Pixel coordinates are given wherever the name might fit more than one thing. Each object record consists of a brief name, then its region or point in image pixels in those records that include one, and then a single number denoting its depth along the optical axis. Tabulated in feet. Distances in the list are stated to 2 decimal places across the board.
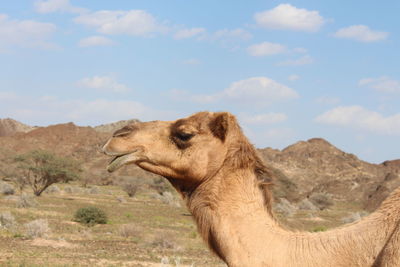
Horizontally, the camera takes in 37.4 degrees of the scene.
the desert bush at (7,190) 162.50
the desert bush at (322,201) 194.90
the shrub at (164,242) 74.43
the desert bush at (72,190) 198.97
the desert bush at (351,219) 103.12
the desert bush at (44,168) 168.66
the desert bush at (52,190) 189.88
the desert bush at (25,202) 115.85
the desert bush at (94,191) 203.70
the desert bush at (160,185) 224.74
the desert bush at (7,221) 82.15
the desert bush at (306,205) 188.65
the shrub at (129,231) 84.79
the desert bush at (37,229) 72.61
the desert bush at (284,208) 135.13
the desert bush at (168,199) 175.52
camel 13.38
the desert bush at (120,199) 167.38
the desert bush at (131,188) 201.05
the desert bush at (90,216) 98.63
